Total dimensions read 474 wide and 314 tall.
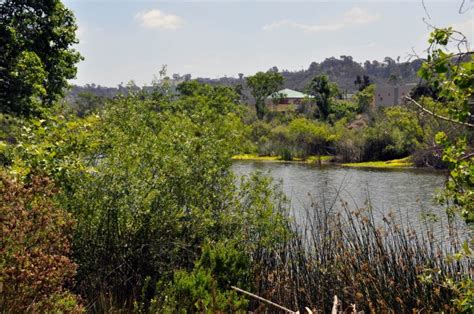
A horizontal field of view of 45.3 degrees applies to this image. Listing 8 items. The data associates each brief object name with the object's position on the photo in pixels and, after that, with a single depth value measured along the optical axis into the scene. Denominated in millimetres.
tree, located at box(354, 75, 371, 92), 90250
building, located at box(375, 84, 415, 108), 96750
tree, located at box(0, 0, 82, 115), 14875
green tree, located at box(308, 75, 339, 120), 73250
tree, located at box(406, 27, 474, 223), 3836
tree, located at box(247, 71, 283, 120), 82625
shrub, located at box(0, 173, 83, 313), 4160
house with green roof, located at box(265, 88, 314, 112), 87225
